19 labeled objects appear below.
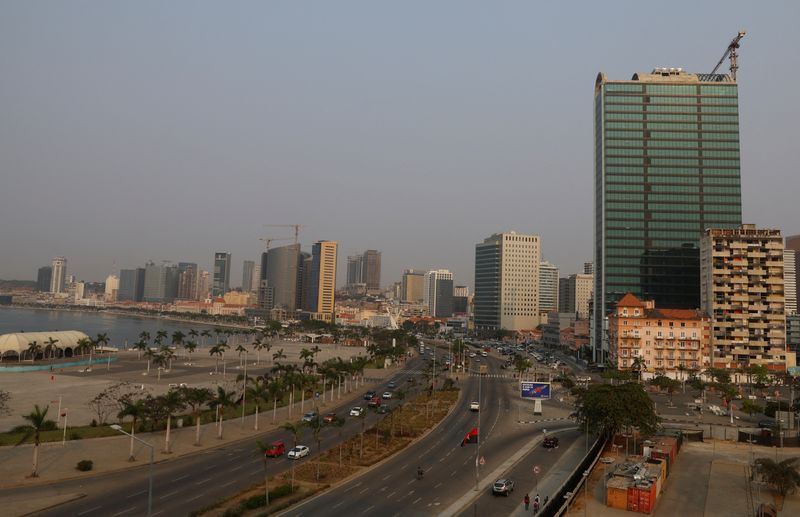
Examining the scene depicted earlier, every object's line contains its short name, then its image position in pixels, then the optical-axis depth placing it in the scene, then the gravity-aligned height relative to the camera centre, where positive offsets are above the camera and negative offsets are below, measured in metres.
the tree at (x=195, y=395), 75.62 -13.74
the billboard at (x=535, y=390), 92.06 -13.42
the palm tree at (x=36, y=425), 53.12 -12.96
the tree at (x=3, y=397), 75.15 -14.99
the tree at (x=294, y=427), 56.43 -13.08
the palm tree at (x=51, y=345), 155.56 -16.00
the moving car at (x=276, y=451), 63.81 -17.32
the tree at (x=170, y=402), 67.44 -13.26
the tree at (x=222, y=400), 71.69 -13.34
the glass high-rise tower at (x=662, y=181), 182.62 +42.42
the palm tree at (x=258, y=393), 82.06 -14.18
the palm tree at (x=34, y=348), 149.25 -16.51
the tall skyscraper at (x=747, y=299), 148.50 +4.25
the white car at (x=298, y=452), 60.94 -16.95
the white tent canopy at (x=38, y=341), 148.73 -15.20
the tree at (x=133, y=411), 61.50 -13.06
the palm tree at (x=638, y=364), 137.25 -12.91
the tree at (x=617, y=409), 69.56 -12.18
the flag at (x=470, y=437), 72.86 -17.11
